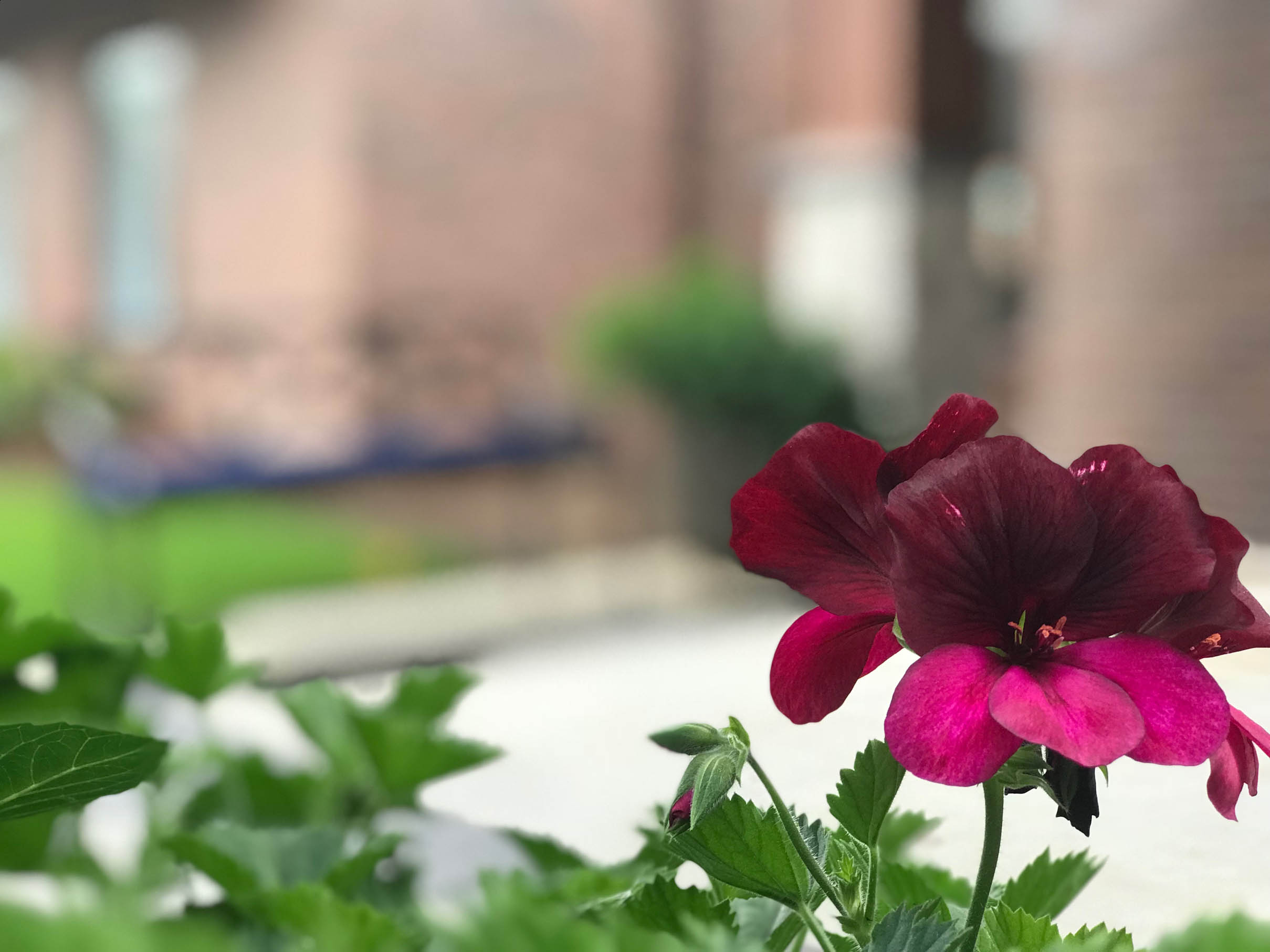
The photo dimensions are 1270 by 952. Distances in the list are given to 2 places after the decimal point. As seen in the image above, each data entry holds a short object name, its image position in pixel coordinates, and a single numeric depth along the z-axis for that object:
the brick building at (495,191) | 5.09
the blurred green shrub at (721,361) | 3.89
